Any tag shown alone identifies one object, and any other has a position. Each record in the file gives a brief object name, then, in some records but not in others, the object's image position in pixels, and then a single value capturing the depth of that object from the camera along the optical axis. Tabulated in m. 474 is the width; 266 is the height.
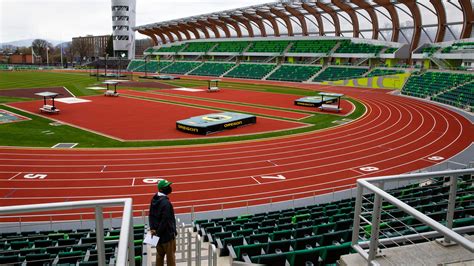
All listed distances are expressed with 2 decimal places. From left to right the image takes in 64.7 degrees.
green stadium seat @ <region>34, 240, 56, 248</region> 8.35
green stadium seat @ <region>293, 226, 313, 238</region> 8.02
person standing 6.38
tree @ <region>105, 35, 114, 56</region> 140.32
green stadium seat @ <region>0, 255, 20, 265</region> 6.43
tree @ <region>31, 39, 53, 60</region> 155.25
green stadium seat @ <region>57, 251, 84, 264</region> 6.50
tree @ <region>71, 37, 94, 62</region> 161.25
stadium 7.02
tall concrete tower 120.75
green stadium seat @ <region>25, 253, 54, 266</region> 6.62
